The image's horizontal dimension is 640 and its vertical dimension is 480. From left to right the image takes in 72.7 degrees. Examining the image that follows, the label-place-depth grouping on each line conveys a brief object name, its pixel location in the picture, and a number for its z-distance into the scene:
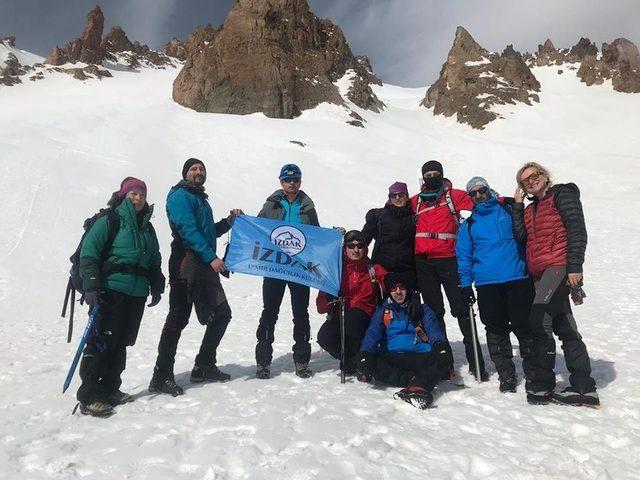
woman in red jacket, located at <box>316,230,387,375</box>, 5.82
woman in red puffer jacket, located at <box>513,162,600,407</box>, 4.57
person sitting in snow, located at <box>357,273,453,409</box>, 5.22
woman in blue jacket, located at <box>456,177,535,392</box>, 5.05
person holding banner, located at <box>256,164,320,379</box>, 5.86
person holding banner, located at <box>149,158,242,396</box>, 5.20
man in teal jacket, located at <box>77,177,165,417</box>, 4.47
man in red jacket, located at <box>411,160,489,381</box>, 5.55
